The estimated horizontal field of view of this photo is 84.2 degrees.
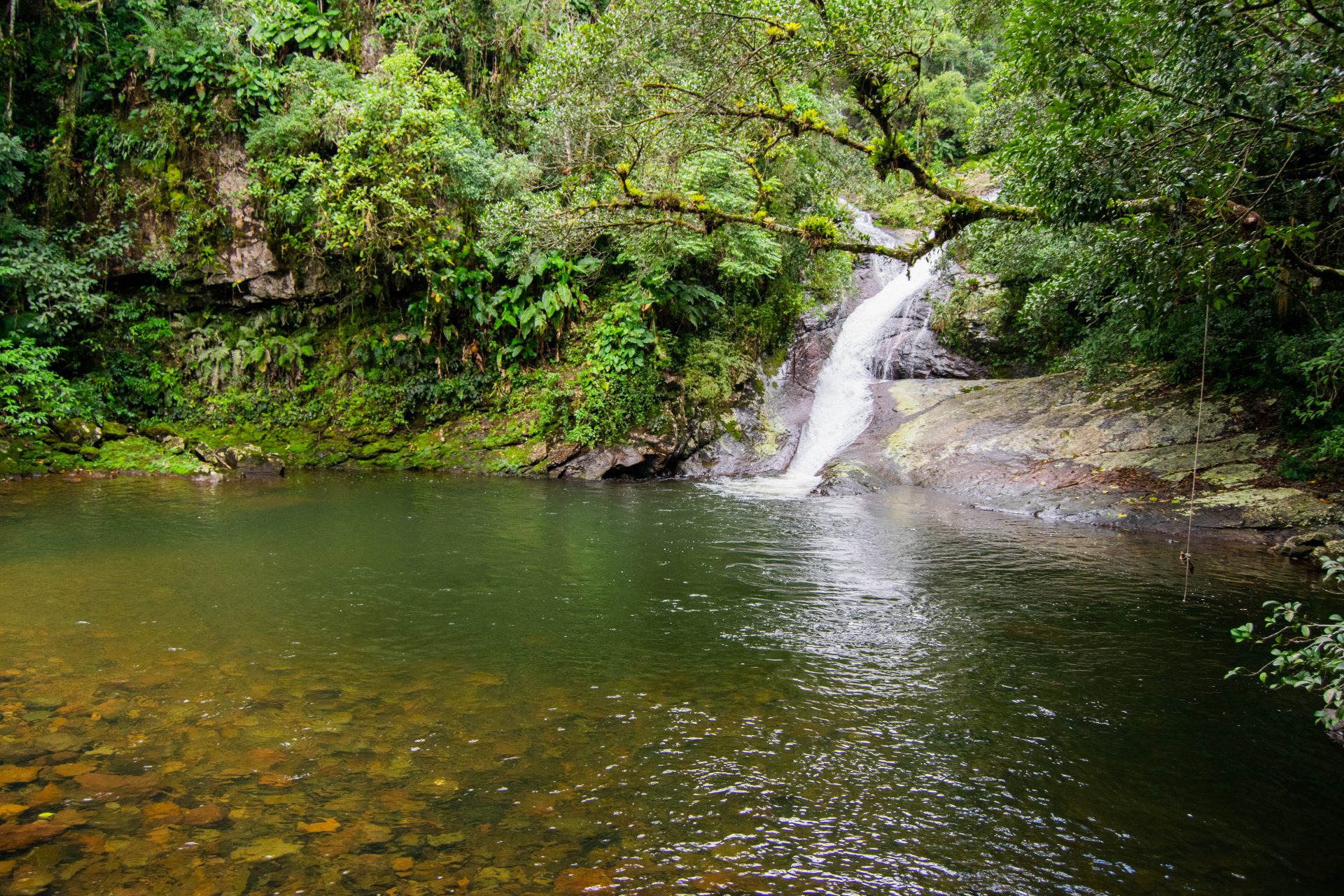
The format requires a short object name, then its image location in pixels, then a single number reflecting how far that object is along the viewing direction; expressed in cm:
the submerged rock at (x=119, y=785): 355
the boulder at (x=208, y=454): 1538
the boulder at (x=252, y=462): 1541
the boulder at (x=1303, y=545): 880
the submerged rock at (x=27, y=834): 313
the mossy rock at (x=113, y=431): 1538
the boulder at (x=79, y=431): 1476
